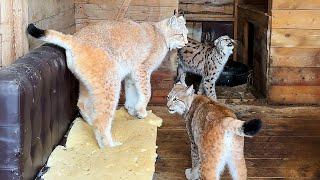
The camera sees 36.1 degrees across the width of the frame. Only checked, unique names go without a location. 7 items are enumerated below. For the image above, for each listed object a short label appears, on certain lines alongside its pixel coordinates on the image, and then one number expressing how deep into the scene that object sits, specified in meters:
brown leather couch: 1.94
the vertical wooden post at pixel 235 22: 6.30
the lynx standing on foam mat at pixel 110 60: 2.66
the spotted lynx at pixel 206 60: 5.08
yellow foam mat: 2.22
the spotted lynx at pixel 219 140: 2.49
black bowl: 5.68
